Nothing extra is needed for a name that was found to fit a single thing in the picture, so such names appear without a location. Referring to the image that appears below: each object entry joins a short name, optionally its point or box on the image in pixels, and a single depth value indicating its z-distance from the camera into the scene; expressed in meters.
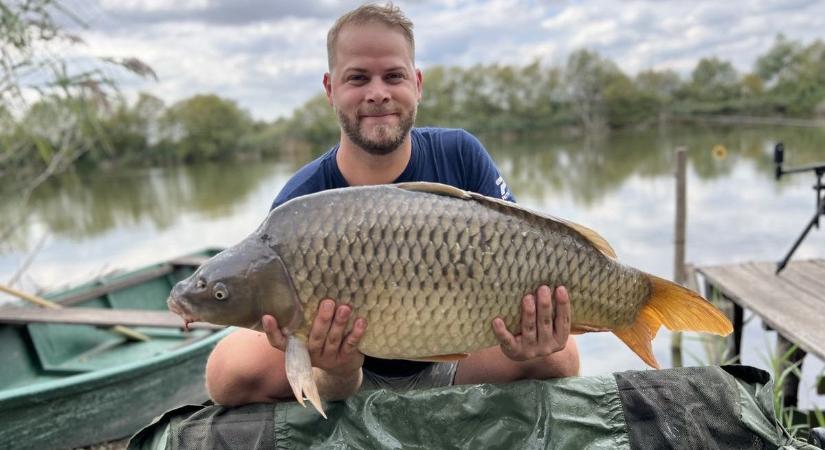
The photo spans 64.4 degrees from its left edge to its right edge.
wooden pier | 2.54
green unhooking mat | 1.42
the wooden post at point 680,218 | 4.26
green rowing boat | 2.32
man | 1.46
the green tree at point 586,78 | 45.06
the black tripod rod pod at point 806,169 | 2.88
